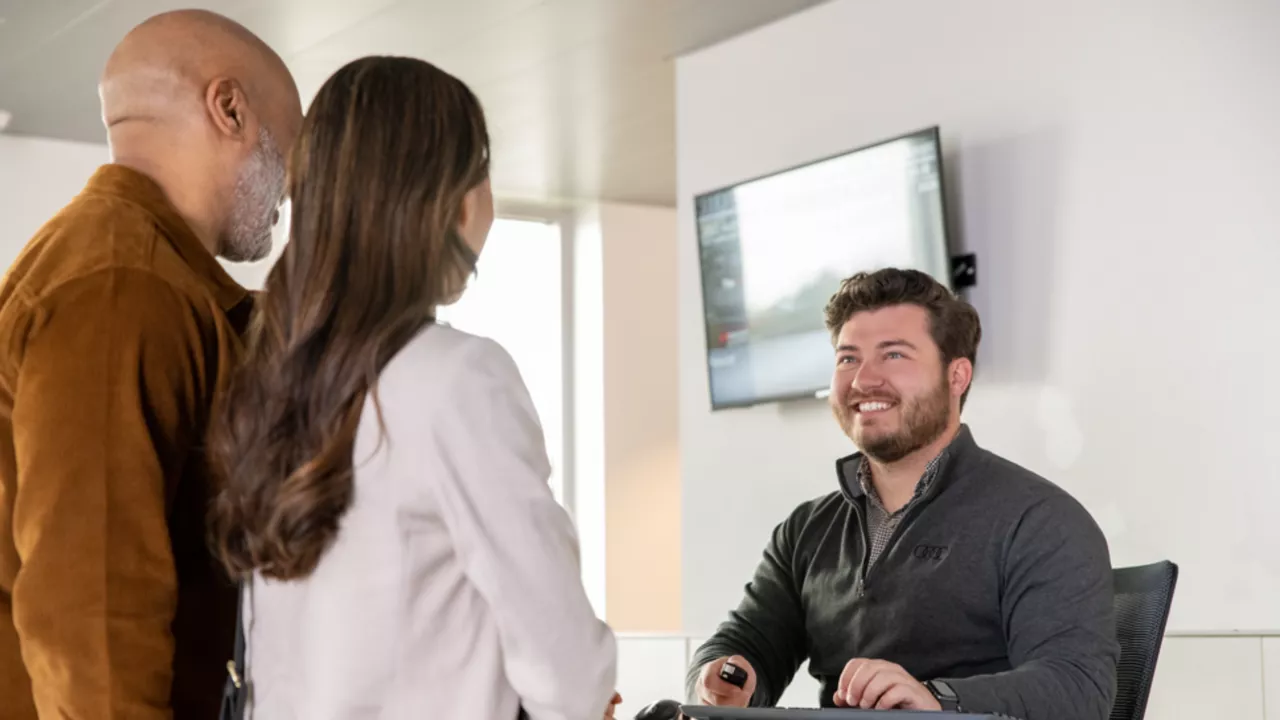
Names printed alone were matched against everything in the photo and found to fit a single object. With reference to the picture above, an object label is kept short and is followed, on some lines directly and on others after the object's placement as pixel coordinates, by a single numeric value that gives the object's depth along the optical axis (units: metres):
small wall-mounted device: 4.08
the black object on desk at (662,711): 1.63
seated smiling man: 1.98
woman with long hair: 1.24
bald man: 1.35
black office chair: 2.11
